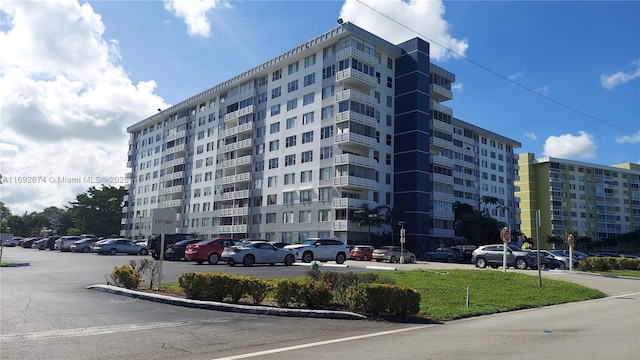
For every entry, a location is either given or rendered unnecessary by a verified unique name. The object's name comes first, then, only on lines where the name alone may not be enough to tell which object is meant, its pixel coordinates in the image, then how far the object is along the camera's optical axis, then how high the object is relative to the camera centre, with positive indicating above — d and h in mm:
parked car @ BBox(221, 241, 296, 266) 25797 -911
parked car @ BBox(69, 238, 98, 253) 46000 -1221
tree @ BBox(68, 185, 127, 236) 97875 +4695
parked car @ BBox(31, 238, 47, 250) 54447 -1426
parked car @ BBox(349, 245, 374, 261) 43281 -1074
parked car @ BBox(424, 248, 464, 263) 48062 -1207
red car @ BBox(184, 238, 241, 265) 27609 -824
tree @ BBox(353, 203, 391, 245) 52906 +2832
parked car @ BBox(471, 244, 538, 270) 31969 -833
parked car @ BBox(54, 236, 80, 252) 47609 -935
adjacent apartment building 112312 +12467
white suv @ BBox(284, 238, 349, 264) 30578 -663
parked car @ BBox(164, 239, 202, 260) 31953 -1024
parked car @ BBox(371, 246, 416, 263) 41719 -1133
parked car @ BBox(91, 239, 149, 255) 41969 -1161
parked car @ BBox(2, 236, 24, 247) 69331 -1755
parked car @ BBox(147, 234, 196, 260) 32938 -390
